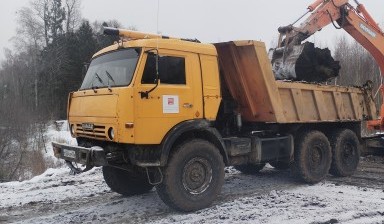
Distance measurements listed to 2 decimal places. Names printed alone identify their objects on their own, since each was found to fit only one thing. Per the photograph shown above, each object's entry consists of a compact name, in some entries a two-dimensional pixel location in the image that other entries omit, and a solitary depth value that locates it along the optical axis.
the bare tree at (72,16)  51.76
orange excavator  9.96
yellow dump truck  6.58
